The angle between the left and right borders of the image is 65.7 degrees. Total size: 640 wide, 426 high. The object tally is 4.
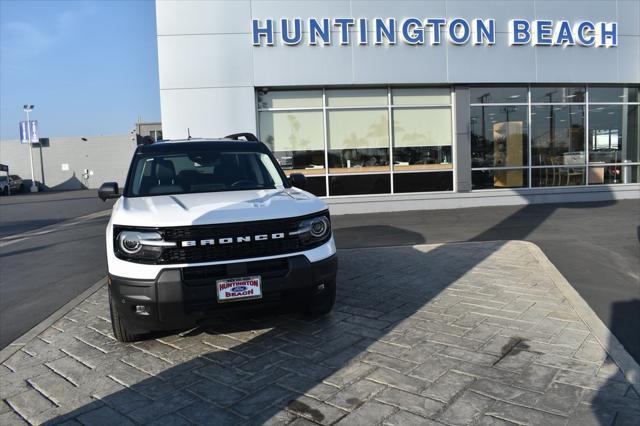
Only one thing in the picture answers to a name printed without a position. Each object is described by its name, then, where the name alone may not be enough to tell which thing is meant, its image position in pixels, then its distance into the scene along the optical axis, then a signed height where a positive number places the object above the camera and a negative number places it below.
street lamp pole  47.81 +4.31
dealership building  12.67 +2.11
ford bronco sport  3.95 -0.69
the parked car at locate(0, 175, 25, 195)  41.00 -0.36
